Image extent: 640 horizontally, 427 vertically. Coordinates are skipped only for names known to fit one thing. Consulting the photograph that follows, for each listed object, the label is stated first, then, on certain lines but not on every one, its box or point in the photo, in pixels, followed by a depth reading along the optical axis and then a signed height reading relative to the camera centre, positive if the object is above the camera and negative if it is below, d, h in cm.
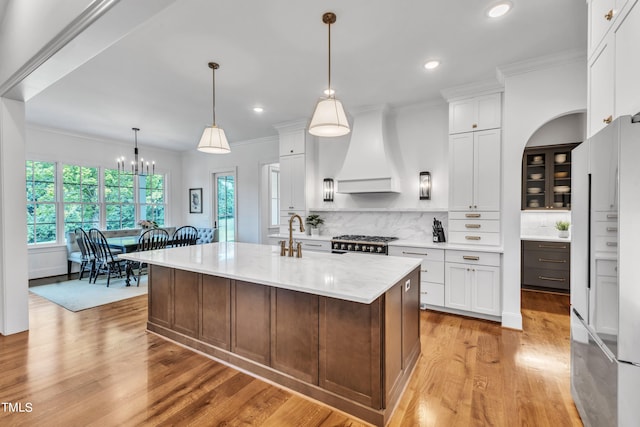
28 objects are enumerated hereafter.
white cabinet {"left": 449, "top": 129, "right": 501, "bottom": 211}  346 +46
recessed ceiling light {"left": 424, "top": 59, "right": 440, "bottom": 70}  308 +150
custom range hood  427 +71
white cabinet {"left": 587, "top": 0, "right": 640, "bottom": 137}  141 +78
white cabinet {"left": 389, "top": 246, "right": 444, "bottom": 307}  368 -79
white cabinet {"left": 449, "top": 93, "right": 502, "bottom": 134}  347 +114
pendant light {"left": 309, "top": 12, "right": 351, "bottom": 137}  216 +68
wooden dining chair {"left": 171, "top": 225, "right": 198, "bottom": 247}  528 -55
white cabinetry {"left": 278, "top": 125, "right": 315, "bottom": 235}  507 +61
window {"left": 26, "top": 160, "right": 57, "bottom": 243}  543 +15
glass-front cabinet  456 +49
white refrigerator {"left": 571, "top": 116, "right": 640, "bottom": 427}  132 -33
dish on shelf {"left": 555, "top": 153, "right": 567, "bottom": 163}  454 +77
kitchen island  181 -79
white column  302 -12
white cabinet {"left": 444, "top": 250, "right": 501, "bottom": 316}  336 -84
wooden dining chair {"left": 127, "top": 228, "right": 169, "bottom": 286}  481 -57
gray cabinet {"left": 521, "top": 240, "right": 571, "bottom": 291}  437 -83
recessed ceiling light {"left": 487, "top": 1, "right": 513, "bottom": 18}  220 +149
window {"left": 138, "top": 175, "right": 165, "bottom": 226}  707 +27
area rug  407 -125
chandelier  564 +93
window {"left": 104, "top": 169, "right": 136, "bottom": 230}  645 +21
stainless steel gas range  400 -48
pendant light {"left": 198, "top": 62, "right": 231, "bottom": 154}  296 +67
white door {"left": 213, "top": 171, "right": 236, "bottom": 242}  694 +10
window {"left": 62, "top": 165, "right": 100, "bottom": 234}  588 +24
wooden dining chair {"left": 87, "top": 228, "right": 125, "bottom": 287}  488 -77
